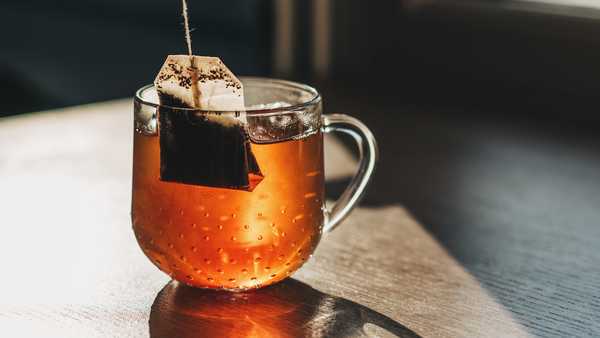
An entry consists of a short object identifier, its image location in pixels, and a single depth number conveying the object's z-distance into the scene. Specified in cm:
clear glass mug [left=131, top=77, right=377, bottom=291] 55
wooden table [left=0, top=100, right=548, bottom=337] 57
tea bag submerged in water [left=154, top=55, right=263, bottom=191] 55
